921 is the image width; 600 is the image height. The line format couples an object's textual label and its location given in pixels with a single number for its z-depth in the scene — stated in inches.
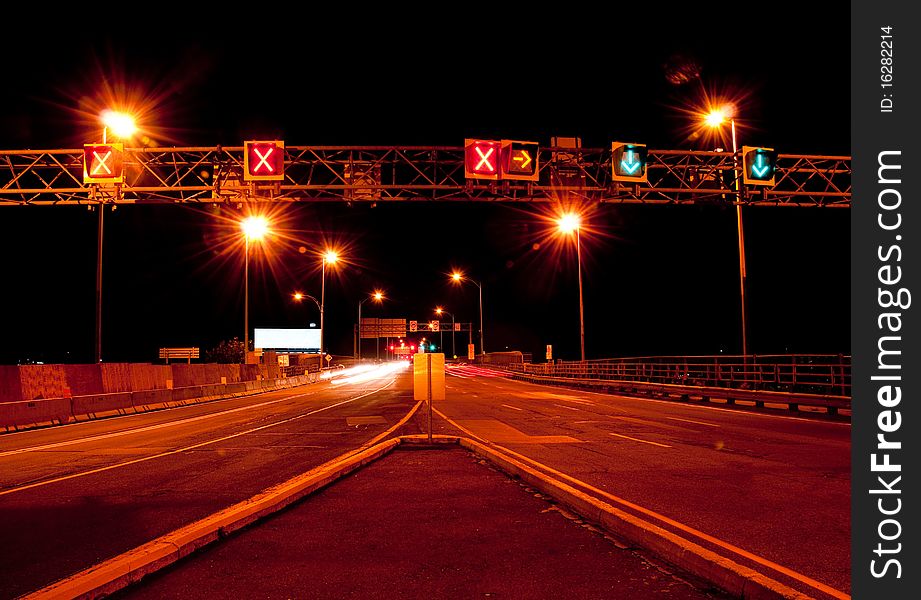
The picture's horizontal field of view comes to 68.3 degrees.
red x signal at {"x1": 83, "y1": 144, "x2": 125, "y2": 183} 831.7
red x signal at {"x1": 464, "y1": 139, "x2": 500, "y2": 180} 802.2
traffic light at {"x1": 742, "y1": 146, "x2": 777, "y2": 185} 888.3
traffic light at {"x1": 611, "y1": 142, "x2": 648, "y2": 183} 845.8
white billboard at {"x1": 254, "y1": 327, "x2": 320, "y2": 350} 3245.6
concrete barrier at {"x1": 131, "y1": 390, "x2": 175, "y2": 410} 1071.1
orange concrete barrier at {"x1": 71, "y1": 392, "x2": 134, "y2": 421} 909.2
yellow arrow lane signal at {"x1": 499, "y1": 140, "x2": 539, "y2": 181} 818.2
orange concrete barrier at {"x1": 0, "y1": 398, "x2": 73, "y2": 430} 780.0
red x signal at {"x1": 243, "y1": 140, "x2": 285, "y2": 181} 805.9
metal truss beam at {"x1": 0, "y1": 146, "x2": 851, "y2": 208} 879.1
